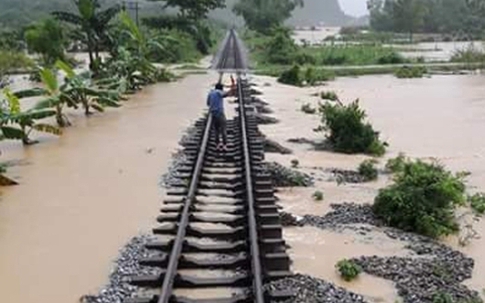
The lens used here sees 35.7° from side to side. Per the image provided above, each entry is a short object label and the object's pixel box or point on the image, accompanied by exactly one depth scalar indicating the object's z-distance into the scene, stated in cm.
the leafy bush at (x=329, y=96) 2969
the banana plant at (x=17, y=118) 1509
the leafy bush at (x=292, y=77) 3656
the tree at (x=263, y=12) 8956
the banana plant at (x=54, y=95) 1785
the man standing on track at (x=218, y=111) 1504
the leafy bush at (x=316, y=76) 3828
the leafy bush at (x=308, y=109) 2473
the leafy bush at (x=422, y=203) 1011
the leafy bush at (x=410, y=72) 4431
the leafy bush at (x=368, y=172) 1393
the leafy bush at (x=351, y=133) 1692
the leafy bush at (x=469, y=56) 5162
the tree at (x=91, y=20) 3083
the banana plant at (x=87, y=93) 2028
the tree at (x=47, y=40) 3669
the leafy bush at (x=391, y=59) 5303
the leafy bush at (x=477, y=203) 1154
